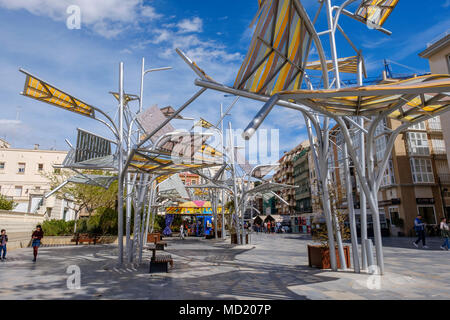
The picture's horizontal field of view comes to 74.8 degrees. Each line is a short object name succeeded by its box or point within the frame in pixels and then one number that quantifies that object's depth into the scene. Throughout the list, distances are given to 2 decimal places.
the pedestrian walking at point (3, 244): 12.75
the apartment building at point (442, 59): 22.41
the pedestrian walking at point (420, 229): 14.85
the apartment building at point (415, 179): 28.77
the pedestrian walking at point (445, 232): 13.73
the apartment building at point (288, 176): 69.94
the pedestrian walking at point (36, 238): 11.98
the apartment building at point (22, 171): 42.41
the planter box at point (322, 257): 8.67
